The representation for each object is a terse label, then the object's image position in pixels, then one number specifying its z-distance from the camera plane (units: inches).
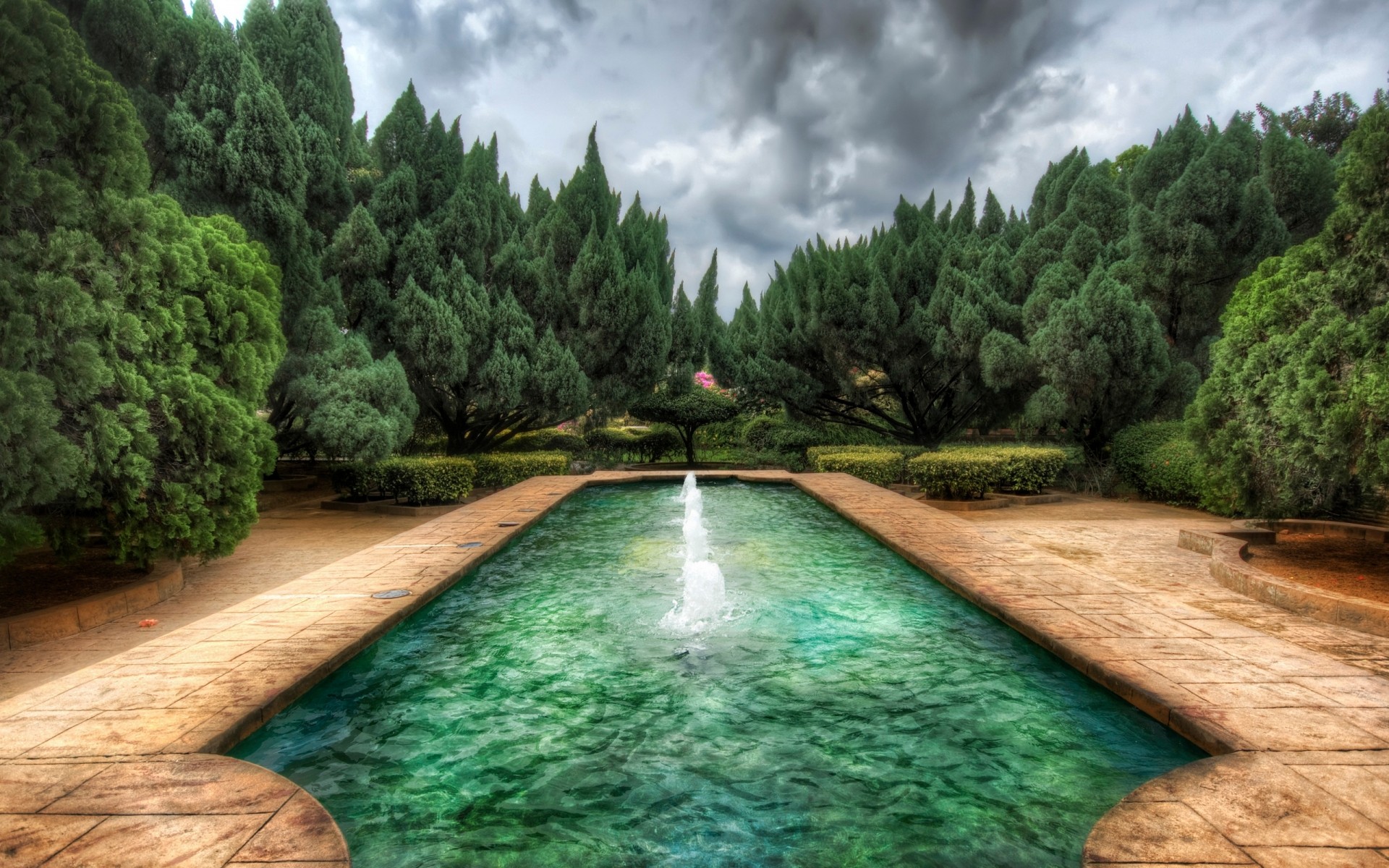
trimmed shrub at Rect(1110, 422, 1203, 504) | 414.3
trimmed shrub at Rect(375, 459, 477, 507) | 420.8
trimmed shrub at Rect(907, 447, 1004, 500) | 434.6
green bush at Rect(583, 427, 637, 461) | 713.0
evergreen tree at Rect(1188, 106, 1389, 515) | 203.6
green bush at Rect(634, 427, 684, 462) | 732.7
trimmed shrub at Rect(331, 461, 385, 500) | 426.0
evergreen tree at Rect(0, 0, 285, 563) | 182.4
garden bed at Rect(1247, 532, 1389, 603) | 224.7
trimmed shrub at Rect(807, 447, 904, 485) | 512.1
